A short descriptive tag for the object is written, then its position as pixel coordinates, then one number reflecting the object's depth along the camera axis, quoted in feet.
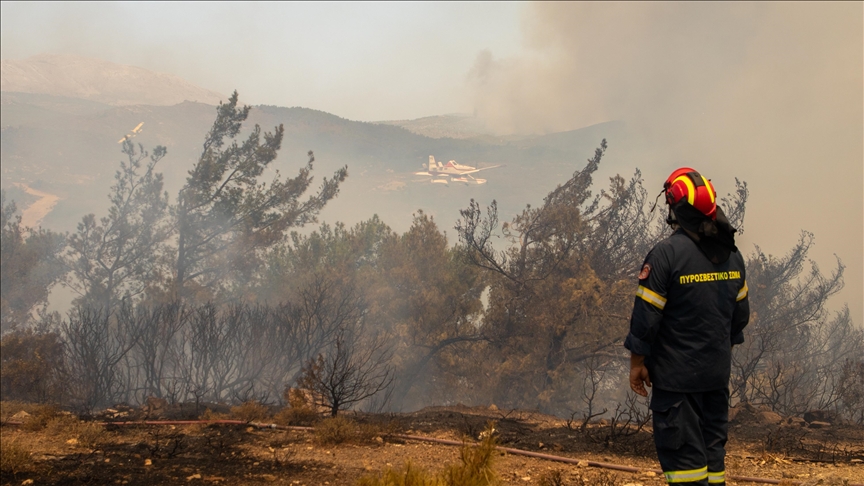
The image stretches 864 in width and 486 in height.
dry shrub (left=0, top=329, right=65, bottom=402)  52.34
